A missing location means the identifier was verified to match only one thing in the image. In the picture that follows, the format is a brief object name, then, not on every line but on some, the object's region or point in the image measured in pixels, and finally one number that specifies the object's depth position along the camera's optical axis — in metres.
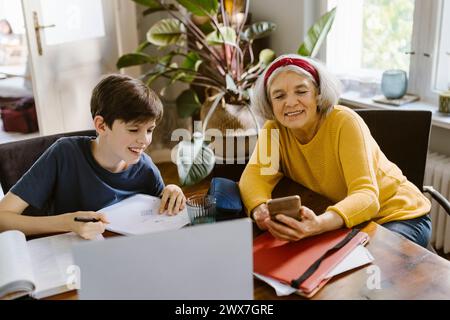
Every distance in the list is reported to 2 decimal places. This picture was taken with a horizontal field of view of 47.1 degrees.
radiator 2.35
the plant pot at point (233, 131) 2.86
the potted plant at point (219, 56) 2.71
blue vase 2.65
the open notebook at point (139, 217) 1.35
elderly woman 1.55
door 3.16
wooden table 1.05
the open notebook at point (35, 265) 1.06
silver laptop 0.82
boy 1.39
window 2.52
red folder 1.10
